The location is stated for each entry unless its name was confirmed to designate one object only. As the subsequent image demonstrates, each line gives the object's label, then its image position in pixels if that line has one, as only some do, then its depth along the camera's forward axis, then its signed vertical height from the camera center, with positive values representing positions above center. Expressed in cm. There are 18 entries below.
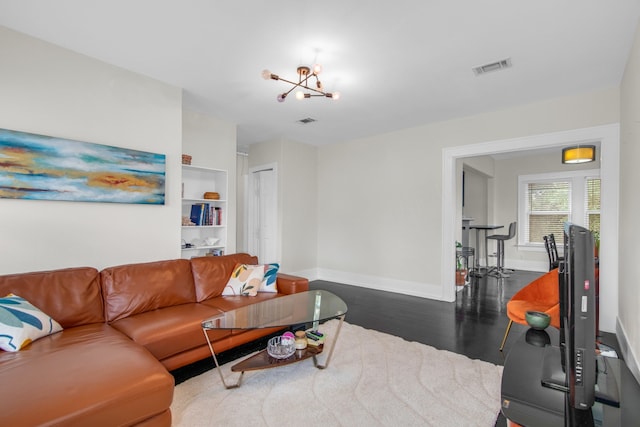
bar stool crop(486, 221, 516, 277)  621 -80
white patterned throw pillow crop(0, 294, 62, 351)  178 -69
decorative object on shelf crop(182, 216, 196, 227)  398 -15
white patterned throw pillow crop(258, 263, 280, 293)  319 -70
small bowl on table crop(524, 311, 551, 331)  212 -72
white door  566 -6
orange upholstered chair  260 -75
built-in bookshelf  411 -1
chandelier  253 +128
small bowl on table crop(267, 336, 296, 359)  226 -99
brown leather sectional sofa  137 -80
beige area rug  185 -120
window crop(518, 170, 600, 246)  649 +25
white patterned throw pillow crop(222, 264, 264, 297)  308 -69
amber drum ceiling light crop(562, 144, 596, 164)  477 +93
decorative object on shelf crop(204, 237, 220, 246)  418 -41
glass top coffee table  216 -79
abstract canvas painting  248 +34
